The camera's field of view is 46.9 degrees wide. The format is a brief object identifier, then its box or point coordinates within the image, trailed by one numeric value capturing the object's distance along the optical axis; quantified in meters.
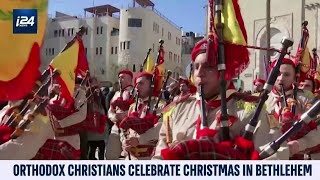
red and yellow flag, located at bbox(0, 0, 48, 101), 2.34
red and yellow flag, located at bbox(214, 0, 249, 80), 2.20
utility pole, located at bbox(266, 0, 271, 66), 10.00
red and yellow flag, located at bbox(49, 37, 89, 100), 3.50
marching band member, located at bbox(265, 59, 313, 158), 3.37
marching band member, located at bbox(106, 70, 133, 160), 4.48
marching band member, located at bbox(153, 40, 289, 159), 2.13
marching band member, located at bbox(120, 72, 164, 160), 3.78
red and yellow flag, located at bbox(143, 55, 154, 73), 5.77
